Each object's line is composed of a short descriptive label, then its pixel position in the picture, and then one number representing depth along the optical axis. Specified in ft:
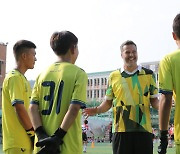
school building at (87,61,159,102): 330.95
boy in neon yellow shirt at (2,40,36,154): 13.38
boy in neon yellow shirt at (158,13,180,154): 11.02
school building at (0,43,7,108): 147.33
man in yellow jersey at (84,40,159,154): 15.37
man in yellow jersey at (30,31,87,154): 11.07
